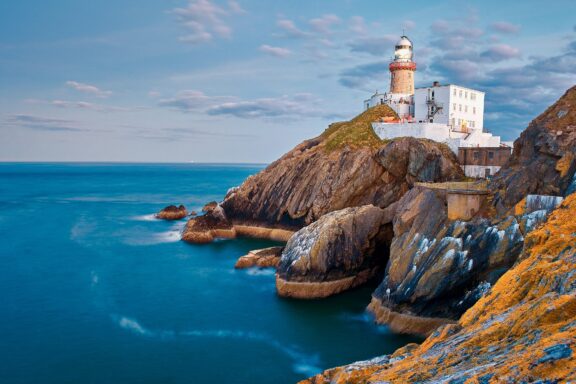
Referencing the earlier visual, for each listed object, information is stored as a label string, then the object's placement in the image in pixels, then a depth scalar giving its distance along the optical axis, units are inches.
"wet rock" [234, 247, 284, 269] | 2107.5
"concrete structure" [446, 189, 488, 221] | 1419.8
